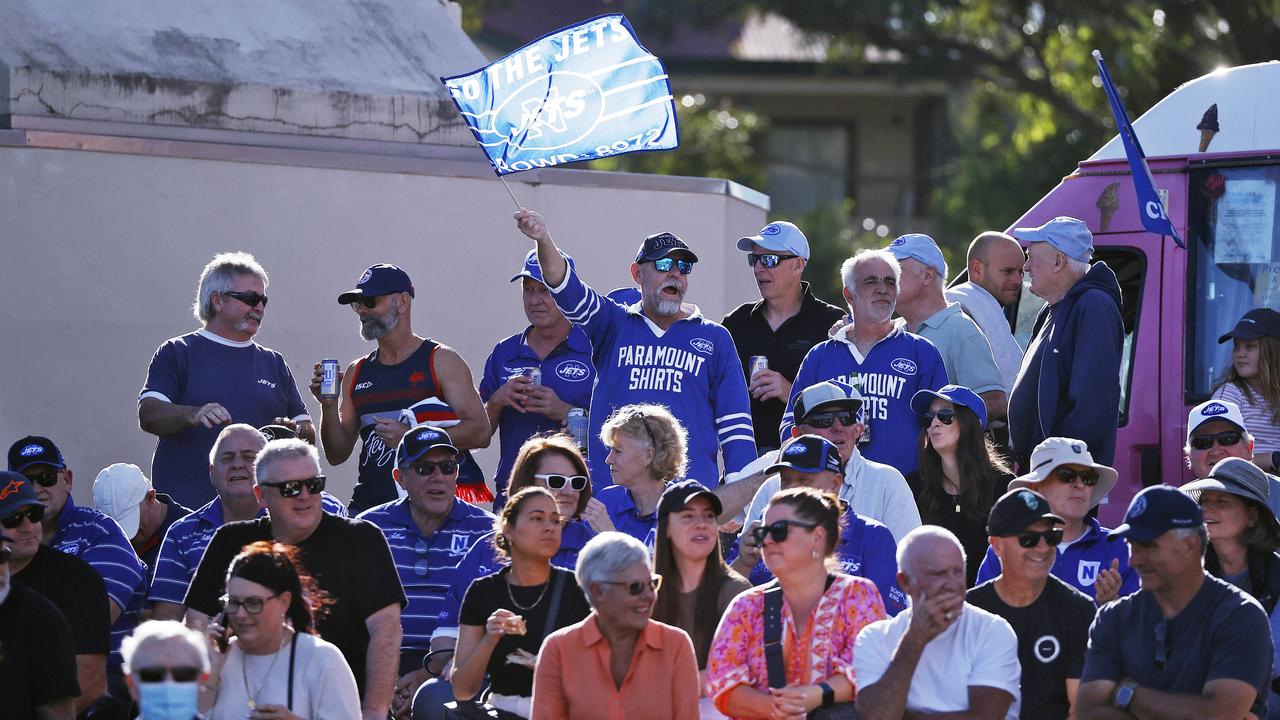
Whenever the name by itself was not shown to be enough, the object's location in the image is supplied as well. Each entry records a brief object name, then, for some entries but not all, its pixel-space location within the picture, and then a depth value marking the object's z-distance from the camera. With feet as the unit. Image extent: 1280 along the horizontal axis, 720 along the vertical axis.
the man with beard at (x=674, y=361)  57.77
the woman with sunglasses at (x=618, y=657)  43.04
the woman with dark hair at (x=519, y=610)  47.24
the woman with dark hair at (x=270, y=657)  43.86
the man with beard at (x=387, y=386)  60.29
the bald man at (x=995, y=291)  66.34
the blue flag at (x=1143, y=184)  61.21
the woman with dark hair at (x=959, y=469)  54.13
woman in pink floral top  44.06
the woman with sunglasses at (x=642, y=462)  53.06
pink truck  62.85
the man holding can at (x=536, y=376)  62.49
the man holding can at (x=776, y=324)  60.80
